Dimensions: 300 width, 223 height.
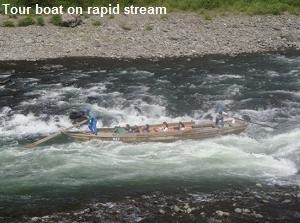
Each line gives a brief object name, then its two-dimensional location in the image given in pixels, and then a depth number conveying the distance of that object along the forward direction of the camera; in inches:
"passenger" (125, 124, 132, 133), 1090.7
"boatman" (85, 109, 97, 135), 1072.8
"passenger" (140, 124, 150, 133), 1085.1
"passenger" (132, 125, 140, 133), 1087.4
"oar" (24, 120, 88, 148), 1036.5
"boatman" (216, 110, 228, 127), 1110.4
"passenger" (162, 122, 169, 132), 1081.7
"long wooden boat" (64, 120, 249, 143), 1059.3
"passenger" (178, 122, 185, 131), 1092.6
